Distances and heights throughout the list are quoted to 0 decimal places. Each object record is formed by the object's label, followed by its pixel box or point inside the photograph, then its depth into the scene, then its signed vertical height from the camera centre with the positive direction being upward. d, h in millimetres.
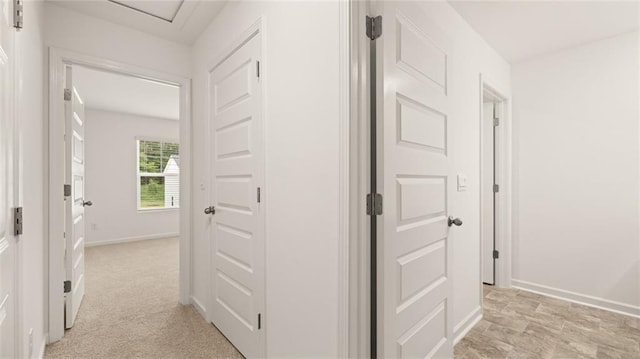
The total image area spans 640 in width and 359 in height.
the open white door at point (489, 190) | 3236 -124
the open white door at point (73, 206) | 2252 -221
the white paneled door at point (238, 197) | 1785 -126
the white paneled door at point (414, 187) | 1282 -40
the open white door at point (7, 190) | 1035 -40
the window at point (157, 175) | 5930 +88
